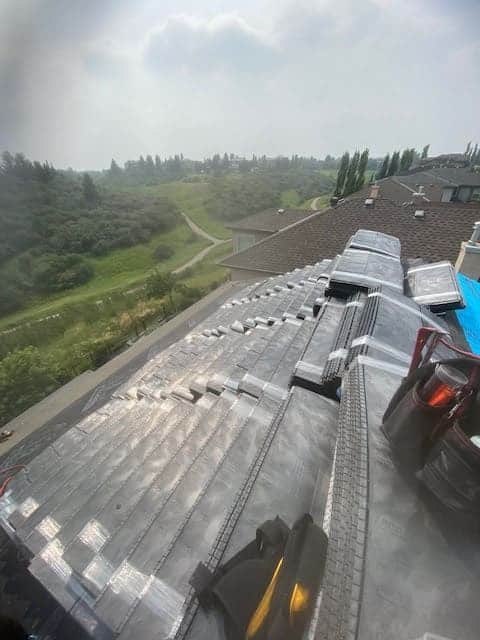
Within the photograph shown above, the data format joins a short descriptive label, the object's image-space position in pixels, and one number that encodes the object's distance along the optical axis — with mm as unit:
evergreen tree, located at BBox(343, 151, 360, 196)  35875
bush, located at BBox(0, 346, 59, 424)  6996
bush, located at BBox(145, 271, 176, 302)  15666
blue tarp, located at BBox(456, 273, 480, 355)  3348
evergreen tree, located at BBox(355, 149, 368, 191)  35375
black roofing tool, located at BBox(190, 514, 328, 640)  963
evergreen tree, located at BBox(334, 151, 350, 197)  38250
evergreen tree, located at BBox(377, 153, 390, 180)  42269
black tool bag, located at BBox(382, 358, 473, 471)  1182
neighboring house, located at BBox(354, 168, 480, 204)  22266
